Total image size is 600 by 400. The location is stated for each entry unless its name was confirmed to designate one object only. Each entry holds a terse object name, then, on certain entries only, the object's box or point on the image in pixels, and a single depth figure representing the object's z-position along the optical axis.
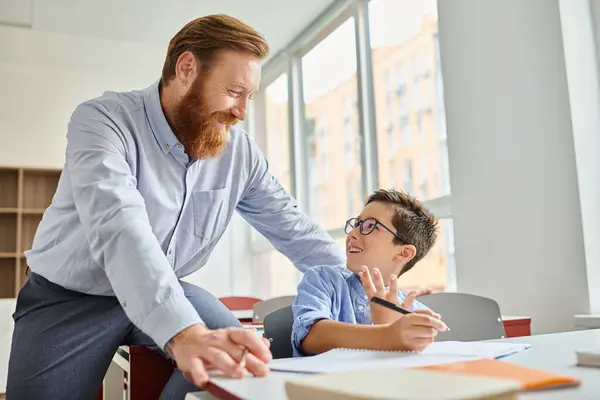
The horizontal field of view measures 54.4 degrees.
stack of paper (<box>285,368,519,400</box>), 0.46
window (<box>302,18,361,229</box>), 4.54
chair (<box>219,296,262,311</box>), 3.83
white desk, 0.63
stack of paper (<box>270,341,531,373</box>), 0.80
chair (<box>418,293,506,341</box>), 1.80
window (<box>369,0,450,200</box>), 3.55
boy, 0.97
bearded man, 1.30
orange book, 0.63
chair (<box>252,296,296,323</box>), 2.43
